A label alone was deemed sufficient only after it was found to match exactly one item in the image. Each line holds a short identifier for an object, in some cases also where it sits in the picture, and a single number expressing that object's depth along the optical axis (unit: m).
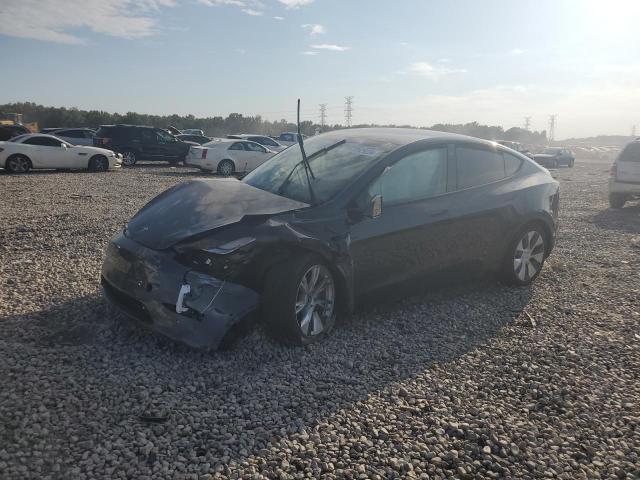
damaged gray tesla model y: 3.64
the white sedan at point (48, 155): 16.59
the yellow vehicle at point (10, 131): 24.62
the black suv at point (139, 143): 21.39
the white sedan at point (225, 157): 19.58
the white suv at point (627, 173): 11.58
